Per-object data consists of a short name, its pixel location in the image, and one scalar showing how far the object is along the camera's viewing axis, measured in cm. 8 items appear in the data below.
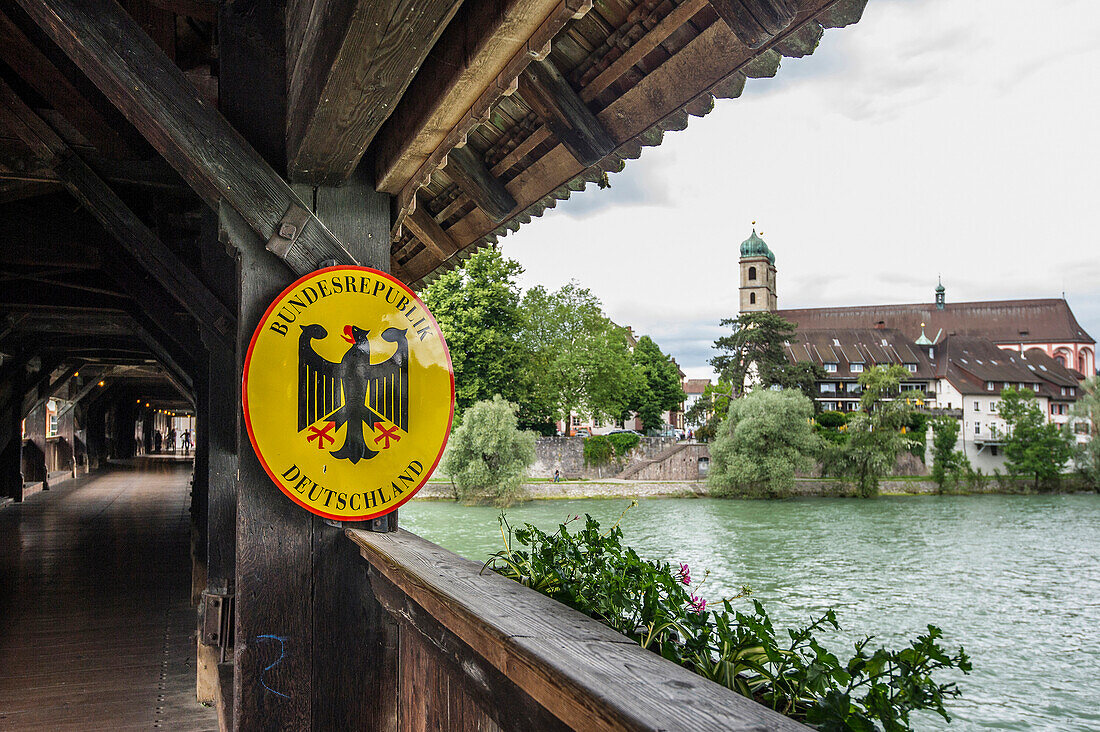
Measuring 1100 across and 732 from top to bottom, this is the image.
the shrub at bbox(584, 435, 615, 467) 3585
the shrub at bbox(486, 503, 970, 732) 97
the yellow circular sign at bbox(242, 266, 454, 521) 198
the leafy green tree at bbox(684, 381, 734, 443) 4006
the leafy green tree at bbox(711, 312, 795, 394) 4156
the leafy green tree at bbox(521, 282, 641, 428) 3400
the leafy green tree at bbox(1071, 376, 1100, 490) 3934
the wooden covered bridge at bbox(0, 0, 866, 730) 124
